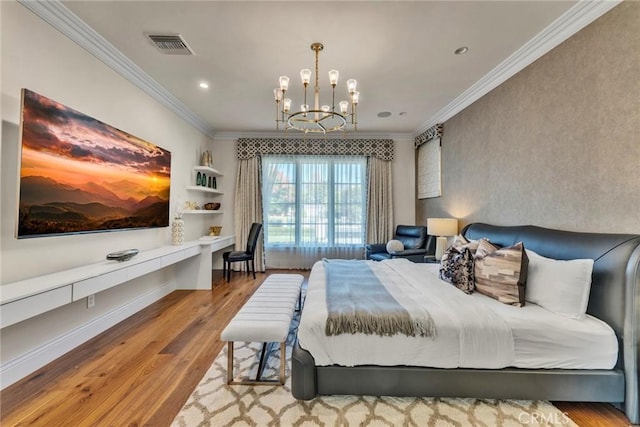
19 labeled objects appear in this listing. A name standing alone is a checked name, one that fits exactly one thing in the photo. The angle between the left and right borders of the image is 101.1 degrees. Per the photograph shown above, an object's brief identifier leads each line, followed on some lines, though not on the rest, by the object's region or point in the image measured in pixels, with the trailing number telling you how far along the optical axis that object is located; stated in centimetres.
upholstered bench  179
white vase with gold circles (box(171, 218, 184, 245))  379
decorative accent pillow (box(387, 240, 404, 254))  430
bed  157
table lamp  378
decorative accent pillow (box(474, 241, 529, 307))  194
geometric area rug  153
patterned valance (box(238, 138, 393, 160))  536
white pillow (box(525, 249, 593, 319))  171
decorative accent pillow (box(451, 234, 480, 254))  248
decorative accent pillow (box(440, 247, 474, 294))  225
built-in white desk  156
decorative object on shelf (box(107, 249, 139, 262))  254
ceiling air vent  240
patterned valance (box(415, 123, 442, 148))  440
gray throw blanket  166
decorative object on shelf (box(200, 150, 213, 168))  475
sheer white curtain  550
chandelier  235
